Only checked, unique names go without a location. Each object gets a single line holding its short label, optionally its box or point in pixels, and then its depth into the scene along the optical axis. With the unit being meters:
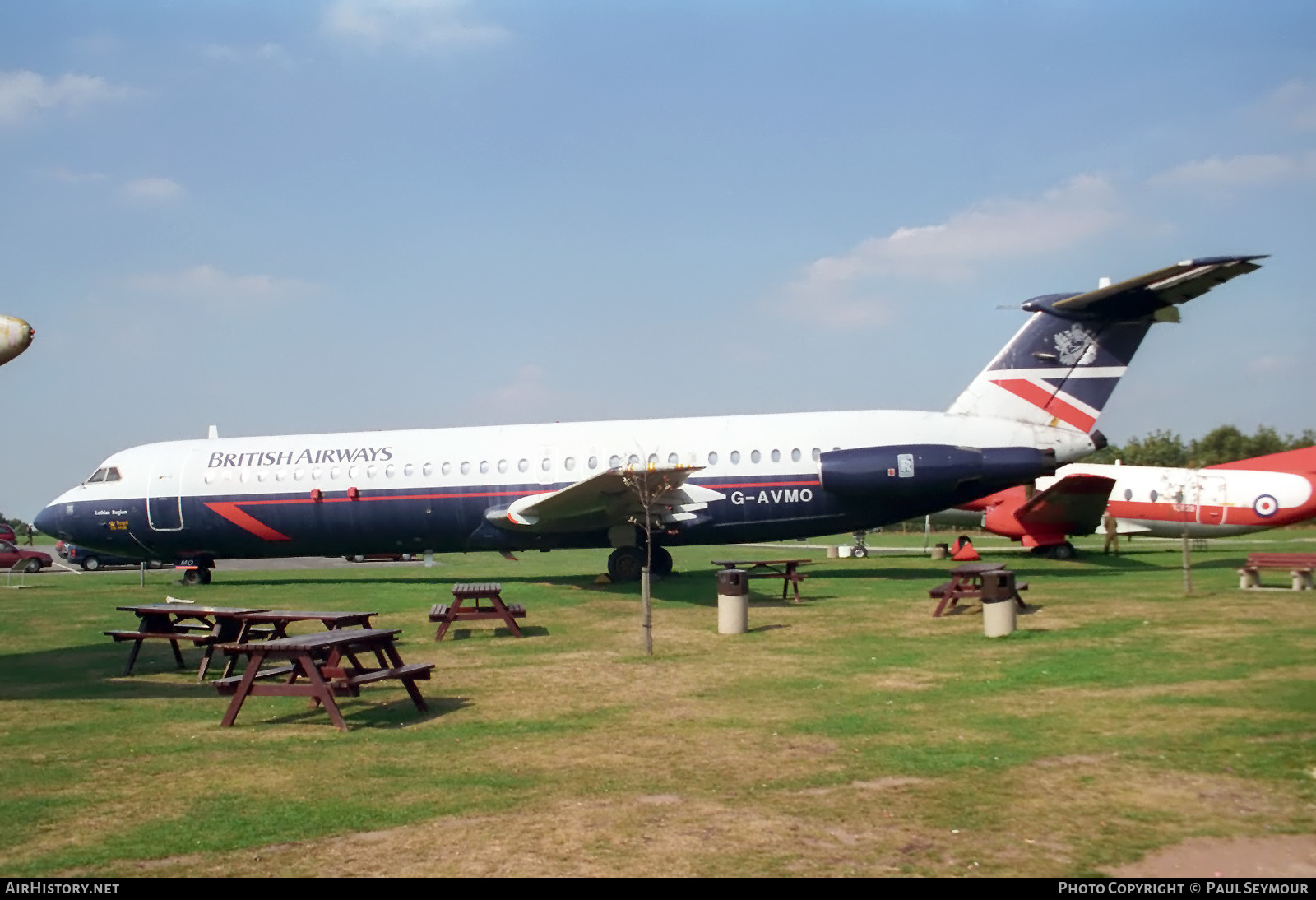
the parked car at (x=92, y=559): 41.56
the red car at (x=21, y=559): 38.06
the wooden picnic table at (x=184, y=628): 11.89
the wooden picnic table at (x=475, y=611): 14.78
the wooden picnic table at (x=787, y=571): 18.17
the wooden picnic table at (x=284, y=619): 11.41
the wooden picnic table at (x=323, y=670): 9.21
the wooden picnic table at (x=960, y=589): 14.82
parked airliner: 21.53
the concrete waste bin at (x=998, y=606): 13.30
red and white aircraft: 26.45
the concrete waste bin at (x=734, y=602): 14.61
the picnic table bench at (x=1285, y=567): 16.97
